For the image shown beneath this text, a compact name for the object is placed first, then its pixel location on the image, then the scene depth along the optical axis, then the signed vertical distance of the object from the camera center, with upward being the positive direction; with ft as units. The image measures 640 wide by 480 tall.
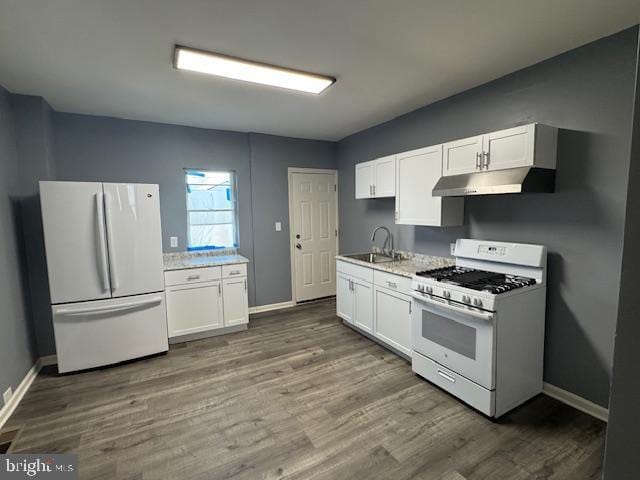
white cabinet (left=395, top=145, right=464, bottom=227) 9.70 +0.59
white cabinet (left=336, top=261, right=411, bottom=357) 9.87 -3.37
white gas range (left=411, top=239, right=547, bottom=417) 7.11 -2.98
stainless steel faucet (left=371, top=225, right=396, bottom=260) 13.04 -1.22
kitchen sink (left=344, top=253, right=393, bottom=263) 13.07 -2.01
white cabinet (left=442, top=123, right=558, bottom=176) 7.22 +1.54
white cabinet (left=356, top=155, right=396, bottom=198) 11.62 +1.37
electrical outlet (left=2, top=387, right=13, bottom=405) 7.56 -4.48
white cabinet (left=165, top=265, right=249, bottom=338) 11.54 -3.37
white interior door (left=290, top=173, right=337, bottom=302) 16.03 -1.15
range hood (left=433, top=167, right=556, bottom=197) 7.14 +0.70
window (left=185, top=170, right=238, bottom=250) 13.83 +0.22
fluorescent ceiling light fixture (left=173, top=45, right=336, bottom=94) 7.27 +3.78
